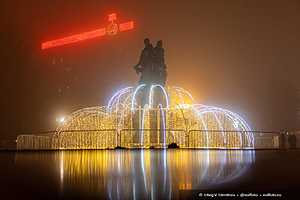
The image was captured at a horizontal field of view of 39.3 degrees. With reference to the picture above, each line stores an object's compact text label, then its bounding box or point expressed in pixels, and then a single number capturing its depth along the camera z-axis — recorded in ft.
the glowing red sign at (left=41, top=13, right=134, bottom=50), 174.84
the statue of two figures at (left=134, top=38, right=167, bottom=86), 65.17
